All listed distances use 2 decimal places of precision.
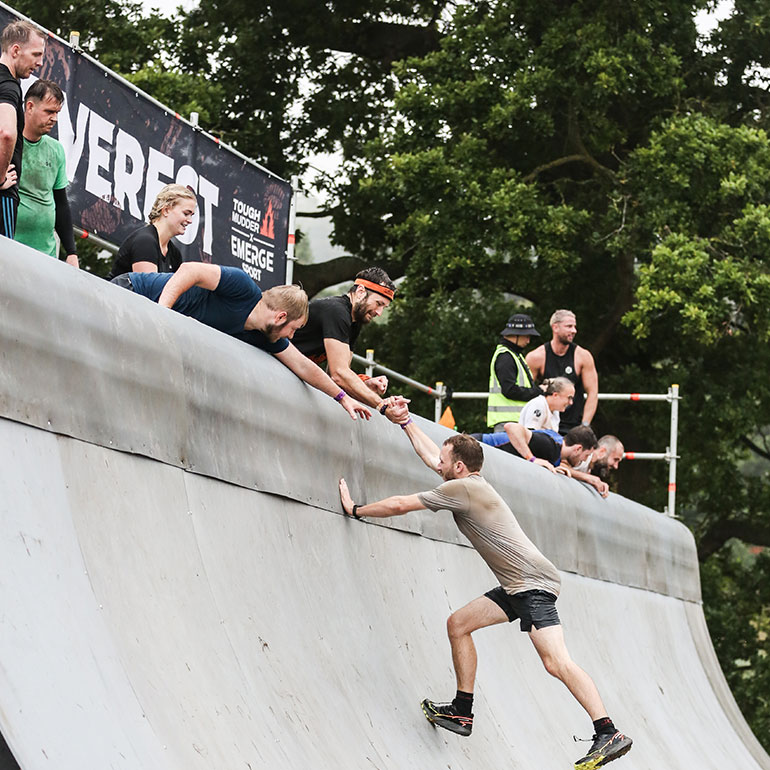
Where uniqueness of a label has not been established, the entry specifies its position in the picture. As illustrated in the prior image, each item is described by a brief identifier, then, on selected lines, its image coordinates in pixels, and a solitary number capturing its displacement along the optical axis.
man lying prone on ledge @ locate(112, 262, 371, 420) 11.54
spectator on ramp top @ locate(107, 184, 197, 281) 12.62
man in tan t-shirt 12.53
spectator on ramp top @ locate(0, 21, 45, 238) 10.52
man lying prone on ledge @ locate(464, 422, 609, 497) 19.44
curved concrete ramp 7.75
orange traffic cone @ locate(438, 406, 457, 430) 26.02
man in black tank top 21.95
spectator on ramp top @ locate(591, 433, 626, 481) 21.39
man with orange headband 13.42
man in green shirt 11.27
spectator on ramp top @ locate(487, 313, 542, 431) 19.84
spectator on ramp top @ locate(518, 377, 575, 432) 19.58
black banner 17.11
